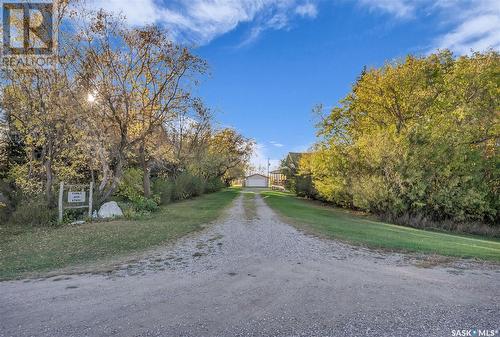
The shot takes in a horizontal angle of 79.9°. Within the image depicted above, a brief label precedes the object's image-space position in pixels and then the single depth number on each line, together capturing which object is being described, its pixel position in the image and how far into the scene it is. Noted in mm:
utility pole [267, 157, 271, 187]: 85388
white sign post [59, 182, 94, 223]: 12873
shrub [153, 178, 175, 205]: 23070
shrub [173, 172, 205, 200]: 26469
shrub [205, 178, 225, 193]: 37209
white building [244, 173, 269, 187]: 84938
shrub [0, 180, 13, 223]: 12984
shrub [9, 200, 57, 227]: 12531
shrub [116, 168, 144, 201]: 18562
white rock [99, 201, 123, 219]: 14336
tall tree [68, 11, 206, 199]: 15062
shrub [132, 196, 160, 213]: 16948
